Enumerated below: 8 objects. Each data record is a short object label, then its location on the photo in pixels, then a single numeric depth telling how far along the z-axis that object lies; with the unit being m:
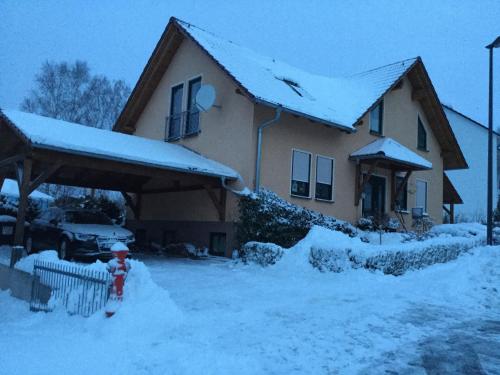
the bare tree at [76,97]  37.53
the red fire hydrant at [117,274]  7.05
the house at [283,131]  16.12
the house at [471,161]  40.12
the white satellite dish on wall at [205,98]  16.46
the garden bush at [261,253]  12.59
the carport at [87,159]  11.84
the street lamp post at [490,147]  15.92
